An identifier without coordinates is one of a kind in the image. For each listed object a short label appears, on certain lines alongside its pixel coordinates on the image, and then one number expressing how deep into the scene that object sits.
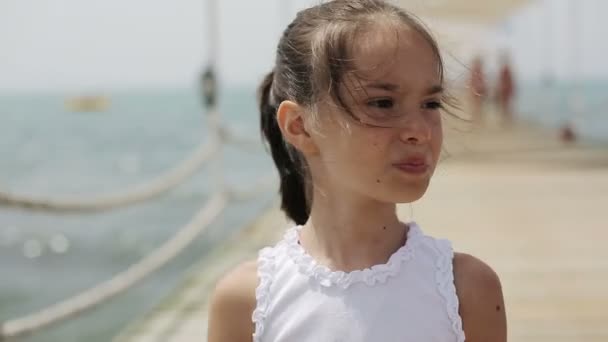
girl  1.26
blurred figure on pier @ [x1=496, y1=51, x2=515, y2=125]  15.77
